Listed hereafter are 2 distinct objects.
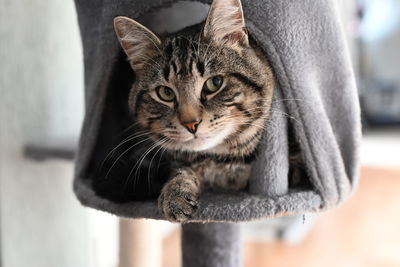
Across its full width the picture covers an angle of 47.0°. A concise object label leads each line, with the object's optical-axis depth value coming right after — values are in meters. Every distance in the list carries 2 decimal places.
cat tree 0.85
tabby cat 0.86
